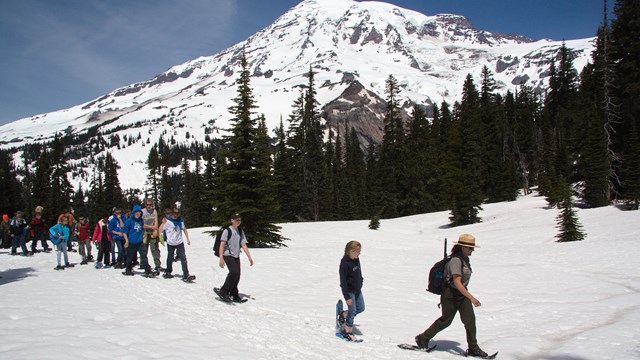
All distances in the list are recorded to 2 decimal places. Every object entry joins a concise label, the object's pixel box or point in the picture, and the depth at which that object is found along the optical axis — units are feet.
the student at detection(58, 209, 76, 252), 47.00
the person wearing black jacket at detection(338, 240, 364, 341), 24.20
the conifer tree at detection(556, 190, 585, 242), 69.97
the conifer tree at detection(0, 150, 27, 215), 187.93
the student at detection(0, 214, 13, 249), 68.42
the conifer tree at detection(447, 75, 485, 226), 111.45
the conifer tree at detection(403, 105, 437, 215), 165.99
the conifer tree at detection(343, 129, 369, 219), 207.51
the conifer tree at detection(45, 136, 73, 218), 174.70
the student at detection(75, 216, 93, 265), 52.08
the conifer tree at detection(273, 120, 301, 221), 168.86
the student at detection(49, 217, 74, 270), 45.83
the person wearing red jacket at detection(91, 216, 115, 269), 47.39
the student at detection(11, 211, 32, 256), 61.41
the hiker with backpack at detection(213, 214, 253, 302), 30.35
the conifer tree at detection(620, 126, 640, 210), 84.69
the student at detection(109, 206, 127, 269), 43.34
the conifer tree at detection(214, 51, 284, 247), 70.44
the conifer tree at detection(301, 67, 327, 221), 156.35
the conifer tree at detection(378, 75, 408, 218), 172.35
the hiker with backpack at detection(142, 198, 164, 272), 40.70
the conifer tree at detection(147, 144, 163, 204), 234.01
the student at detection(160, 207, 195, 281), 38.42
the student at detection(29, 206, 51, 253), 60.80
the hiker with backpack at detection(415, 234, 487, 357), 21.02
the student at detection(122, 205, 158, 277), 40.37
